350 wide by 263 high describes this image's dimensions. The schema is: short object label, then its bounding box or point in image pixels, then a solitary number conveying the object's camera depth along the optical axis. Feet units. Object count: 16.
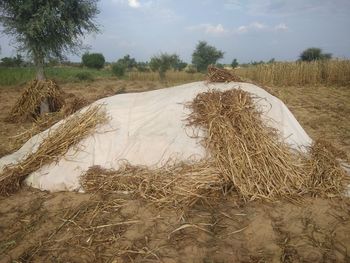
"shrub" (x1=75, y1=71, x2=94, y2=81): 70.03
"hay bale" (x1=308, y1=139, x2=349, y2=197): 14.21
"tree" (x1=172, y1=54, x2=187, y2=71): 81.09
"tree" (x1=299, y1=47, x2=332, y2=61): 94.38
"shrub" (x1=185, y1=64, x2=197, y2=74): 91.66
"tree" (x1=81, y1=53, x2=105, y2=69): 121.39
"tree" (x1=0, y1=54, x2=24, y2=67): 97.66
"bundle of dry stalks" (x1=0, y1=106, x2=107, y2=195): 15.23
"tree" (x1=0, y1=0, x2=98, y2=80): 25.73
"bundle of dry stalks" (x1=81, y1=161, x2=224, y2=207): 13.54
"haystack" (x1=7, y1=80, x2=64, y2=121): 28.22
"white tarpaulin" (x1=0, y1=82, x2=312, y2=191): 15.44
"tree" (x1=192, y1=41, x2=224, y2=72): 98.48
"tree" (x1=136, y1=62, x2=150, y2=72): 103.34
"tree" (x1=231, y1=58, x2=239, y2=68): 133.64
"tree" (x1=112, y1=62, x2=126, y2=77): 83.59
